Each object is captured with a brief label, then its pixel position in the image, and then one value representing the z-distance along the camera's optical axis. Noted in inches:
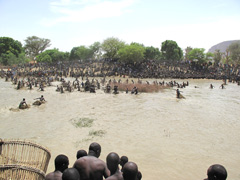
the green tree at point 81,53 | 2896.2
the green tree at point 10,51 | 2201.9
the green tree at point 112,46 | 2314.6
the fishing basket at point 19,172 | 182.1
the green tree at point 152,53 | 2628.0
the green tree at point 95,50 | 2987.2
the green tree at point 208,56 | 2097.9
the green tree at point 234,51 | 2720.7
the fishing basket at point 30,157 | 192.1
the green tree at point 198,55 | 2085.4
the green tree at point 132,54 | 2000.5
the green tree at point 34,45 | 3179.1
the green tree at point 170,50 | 2490.2
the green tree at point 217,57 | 2439.2
